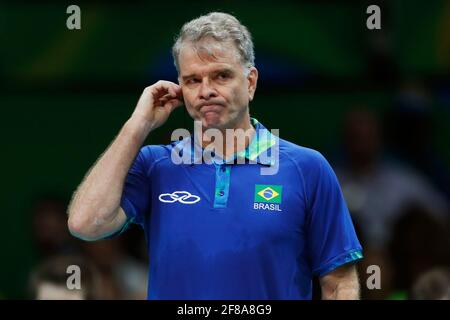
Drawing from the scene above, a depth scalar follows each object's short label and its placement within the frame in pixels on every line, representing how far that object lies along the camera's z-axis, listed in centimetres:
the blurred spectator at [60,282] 1239
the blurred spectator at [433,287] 1152
